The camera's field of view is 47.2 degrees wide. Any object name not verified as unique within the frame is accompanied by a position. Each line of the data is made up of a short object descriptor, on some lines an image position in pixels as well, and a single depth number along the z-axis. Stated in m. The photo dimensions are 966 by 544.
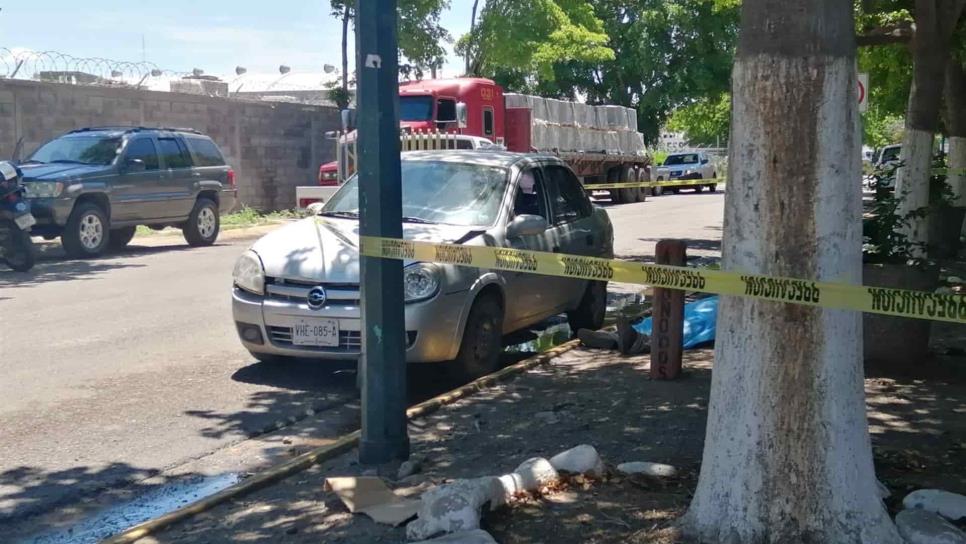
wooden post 7.95
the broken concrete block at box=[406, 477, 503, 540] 4.68
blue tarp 9.48
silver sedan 7.73
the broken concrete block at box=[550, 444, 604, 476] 5.49
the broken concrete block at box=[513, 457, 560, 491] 5.25
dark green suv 16.50
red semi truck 23.84
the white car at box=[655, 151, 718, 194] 44.91
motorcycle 14.73
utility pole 5.76
